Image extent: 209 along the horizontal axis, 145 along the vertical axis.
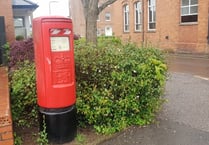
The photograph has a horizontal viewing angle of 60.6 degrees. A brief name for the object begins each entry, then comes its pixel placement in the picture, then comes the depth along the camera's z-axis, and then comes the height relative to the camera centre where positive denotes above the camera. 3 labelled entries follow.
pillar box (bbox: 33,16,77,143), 2.23 -0.30
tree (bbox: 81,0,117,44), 5.03 +0.97
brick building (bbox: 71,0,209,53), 11.05 +1.84
